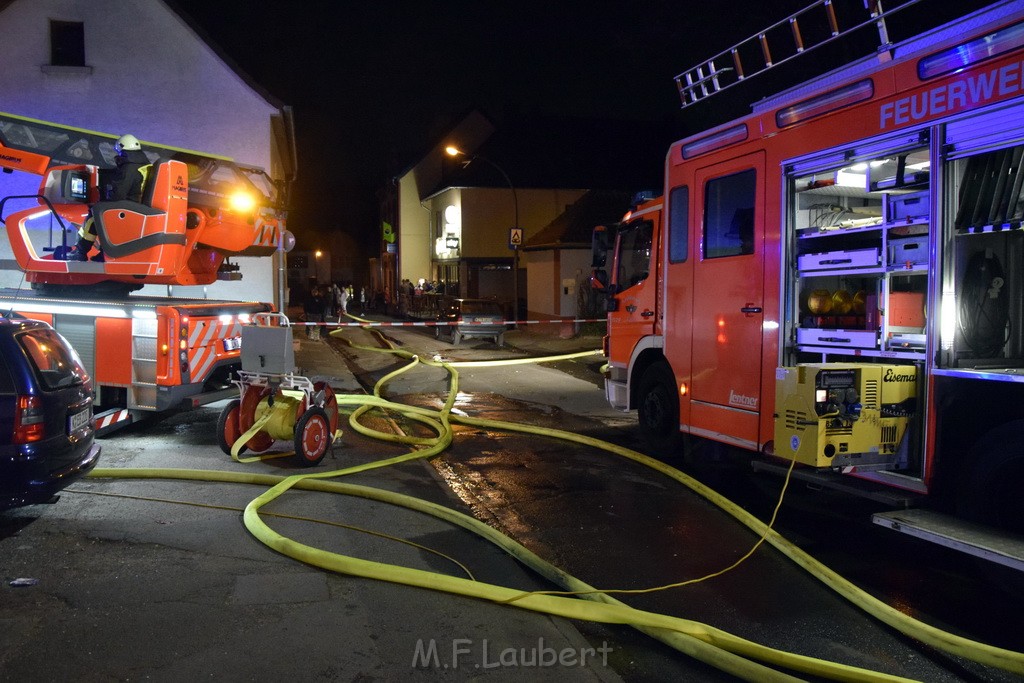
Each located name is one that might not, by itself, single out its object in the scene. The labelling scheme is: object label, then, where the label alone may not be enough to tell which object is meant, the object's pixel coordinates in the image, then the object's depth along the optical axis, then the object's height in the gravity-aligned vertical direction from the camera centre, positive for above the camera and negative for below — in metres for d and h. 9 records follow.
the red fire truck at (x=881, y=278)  4.71 +0.21
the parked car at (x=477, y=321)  22.12 -0.39
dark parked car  5.19 -0.75
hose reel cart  7.63 -1.00
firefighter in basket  9.00 +1.51
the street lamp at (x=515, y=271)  24.23 +1.11
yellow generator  5.23 -0.70
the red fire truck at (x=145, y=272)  8.51 +0.42
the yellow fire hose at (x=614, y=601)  3.68 -1.60
